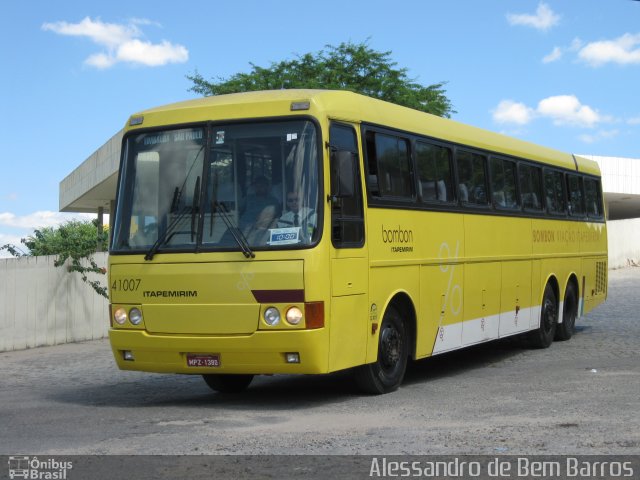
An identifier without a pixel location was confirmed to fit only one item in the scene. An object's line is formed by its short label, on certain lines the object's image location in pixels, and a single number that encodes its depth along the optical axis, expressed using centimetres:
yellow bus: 1028
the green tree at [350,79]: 4412
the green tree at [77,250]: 1988
